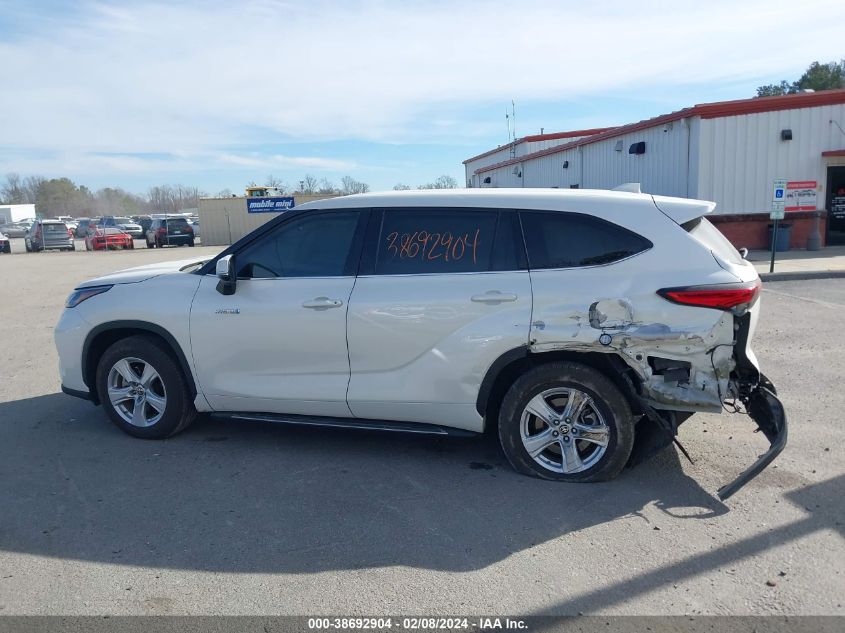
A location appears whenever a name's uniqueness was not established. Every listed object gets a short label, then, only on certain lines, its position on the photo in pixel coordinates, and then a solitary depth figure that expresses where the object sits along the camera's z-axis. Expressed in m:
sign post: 15.18
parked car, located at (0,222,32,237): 64.18
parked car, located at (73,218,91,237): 59.97
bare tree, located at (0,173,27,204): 132.98
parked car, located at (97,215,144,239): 50.11
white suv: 4.41
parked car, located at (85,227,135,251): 38.22
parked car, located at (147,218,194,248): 39.22
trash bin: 19.56
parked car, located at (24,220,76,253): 38.06
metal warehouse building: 19.11
